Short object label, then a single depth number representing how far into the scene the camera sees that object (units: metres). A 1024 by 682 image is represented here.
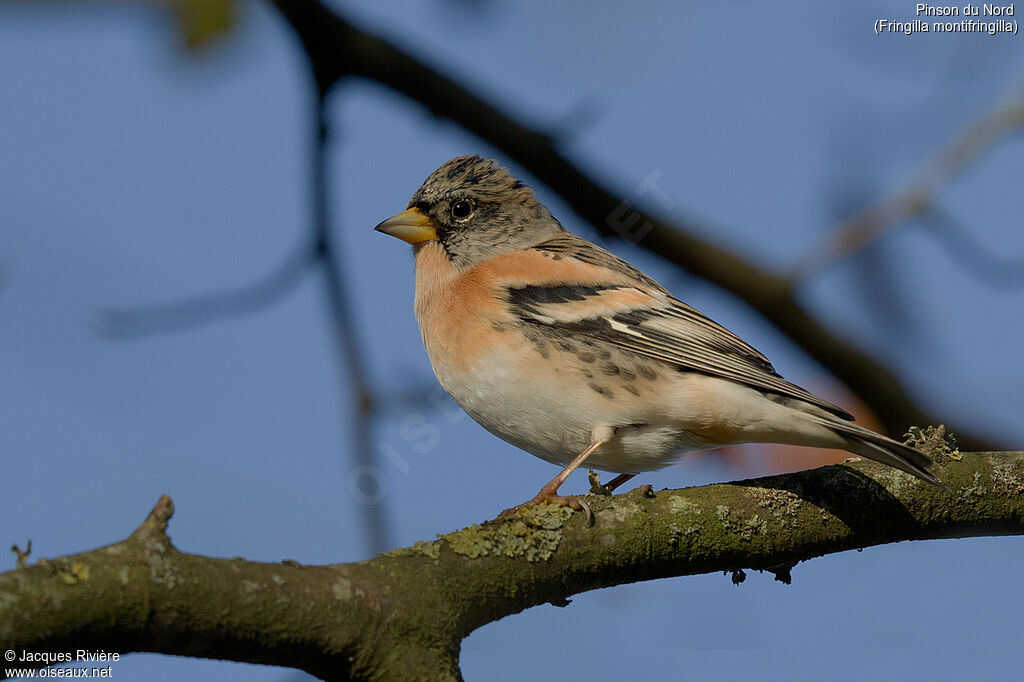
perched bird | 8.56
